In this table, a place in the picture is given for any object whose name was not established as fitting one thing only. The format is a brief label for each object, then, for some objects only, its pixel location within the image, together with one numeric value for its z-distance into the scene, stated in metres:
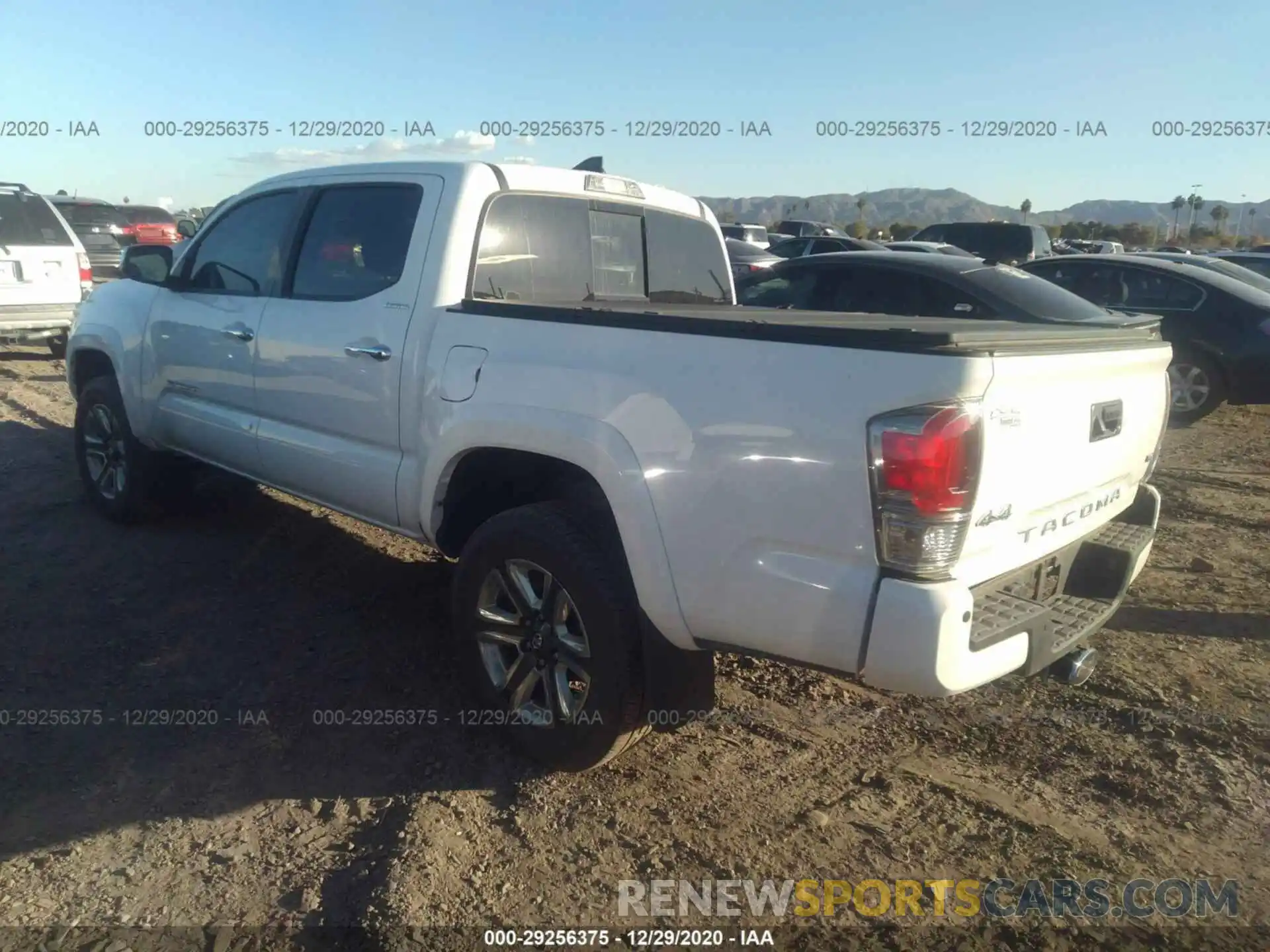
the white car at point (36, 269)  9.91
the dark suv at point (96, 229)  15.00
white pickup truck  2.40
